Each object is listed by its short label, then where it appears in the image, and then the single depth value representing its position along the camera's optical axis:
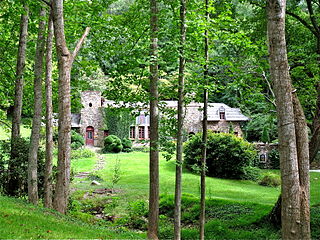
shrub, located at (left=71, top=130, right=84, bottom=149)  29.52
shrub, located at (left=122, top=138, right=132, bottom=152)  32.41
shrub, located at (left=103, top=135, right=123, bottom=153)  31.22
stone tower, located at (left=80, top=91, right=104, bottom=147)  34.19
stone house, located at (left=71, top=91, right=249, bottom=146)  34.25
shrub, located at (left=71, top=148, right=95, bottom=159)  26.92
